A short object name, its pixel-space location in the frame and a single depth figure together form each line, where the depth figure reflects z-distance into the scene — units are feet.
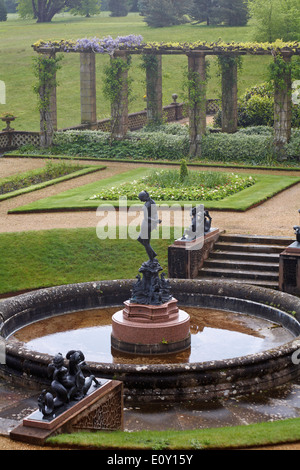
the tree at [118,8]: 292.63
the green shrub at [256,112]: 128.57
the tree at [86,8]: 276.62
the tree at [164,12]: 240.12
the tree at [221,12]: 228.43
